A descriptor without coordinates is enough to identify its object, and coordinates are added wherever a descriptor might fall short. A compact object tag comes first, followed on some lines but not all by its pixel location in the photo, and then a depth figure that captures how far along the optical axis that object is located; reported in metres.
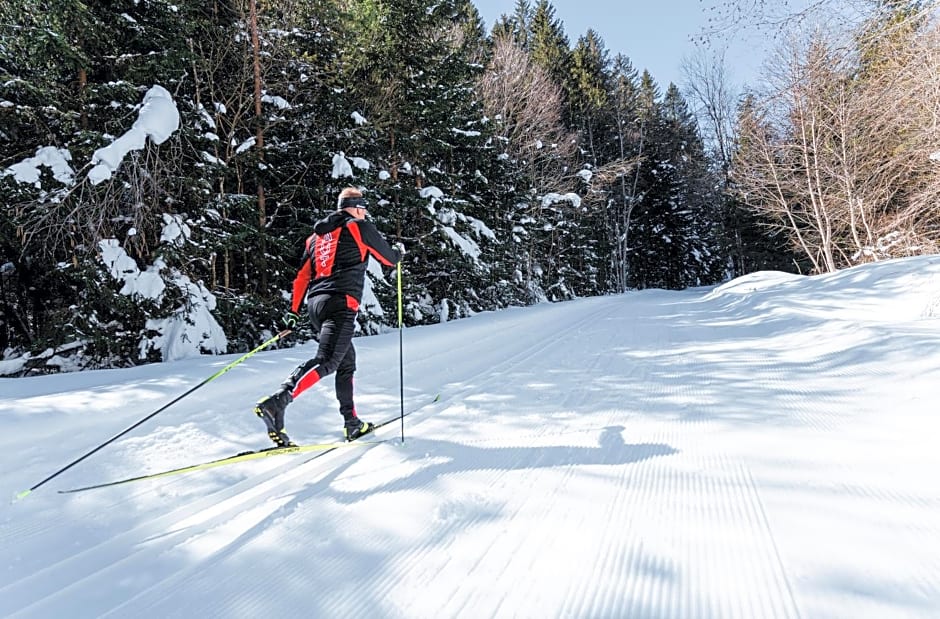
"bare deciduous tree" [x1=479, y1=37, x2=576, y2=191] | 18.06
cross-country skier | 3.15
